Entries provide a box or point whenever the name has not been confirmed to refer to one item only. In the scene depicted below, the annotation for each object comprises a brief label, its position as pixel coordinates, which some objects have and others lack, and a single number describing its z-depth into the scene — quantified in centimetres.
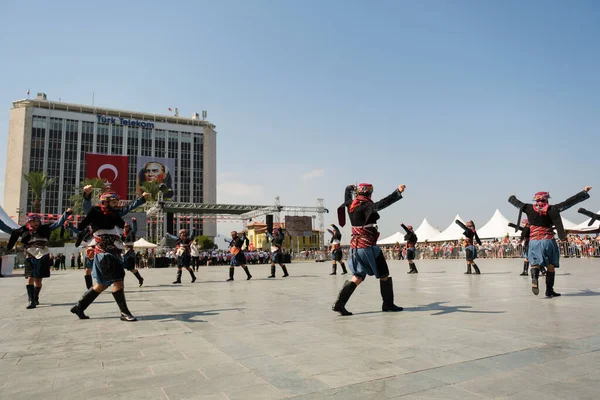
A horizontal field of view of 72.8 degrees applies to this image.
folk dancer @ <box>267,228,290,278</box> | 1570
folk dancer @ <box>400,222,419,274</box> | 1507
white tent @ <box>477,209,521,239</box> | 3412
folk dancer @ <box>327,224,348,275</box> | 1699
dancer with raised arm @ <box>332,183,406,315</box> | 613
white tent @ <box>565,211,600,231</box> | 3080
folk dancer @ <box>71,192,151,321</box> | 613
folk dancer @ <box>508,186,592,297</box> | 751
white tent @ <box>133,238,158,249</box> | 3234
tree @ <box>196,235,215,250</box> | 7043
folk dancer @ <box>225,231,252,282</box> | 1370
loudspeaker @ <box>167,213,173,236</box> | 4232
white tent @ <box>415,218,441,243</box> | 4172
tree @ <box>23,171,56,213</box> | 5534
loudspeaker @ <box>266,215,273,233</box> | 4489
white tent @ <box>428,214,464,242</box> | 3688
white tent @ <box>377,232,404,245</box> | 4576
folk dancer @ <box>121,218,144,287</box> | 1231
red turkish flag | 6269
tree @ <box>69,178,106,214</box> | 5409
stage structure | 4058
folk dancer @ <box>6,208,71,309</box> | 801
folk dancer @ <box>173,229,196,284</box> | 1323
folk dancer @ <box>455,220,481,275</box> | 1437
